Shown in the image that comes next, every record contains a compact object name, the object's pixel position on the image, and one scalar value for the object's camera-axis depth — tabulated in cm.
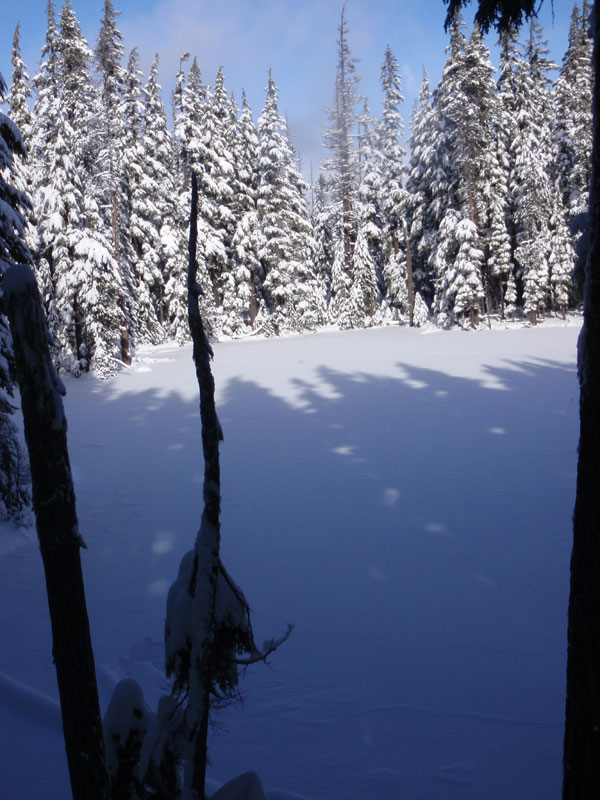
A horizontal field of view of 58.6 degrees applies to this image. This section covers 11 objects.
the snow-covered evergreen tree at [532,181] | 3048
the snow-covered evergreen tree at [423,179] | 3431
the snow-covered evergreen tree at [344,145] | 3962
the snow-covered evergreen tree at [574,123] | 3102
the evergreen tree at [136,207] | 2756
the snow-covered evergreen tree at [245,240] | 3603
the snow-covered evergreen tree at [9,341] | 741
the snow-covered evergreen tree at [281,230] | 3553
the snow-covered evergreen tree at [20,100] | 2386
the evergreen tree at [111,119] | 2345
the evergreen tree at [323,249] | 4829
